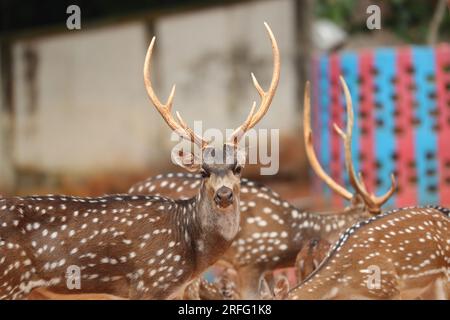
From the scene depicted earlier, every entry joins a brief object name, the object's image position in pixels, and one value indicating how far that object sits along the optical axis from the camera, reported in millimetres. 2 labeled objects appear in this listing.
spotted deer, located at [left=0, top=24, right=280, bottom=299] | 6074
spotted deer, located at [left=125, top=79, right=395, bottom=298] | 7469
